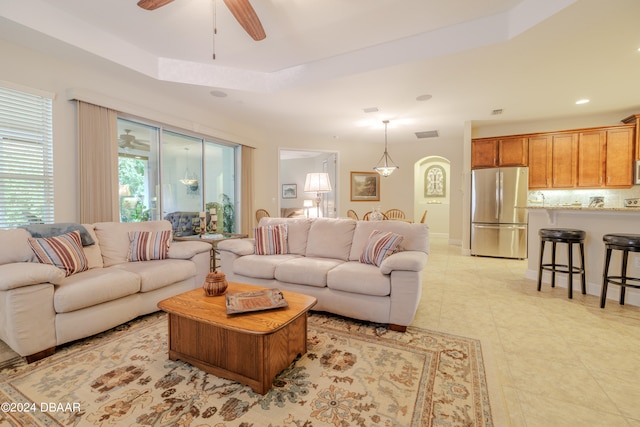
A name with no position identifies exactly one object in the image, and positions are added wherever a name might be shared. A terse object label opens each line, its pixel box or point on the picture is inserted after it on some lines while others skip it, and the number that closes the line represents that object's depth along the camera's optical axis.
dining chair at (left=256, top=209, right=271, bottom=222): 6.07
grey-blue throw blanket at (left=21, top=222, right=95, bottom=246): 2.46
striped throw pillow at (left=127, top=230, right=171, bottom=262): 3.02
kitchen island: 3.00
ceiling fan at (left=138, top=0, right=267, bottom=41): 2.04
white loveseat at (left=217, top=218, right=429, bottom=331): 2.33
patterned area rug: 1.41
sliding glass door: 3.89
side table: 3.54
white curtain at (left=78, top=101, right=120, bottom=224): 3.23
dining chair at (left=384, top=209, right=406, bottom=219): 6.21
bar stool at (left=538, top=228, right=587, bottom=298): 3.14
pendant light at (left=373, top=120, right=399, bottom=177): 7.41
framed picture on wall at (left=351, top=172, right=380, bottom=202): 7.45
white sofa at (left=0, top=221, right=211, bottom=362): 1.87
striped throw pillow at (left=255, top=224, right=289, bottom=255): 3.29
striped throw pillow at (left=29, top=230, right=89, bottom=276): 2.30
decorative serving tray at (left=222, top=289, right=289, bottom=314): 1.75
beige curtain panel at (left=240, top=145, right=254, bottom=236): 5.78
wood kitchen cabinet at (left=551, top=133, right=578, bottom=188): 5.14
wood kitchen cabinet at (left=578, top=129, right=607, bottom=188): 4.96
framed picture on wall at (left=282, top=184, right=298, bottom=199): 9.57
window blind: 2.76
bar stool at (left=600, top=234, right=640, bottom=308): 2.63
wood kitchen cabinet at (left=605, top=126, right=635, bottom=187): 4.81
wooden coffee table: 1.57
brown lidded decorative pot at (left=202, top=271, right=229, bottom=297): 2.05
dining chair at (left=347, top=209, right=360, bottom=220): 6.70
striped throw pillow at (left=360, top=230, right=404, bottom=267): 2.64
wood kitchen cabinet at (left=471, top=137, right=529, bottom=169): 5.42
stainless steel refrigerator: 5.27
